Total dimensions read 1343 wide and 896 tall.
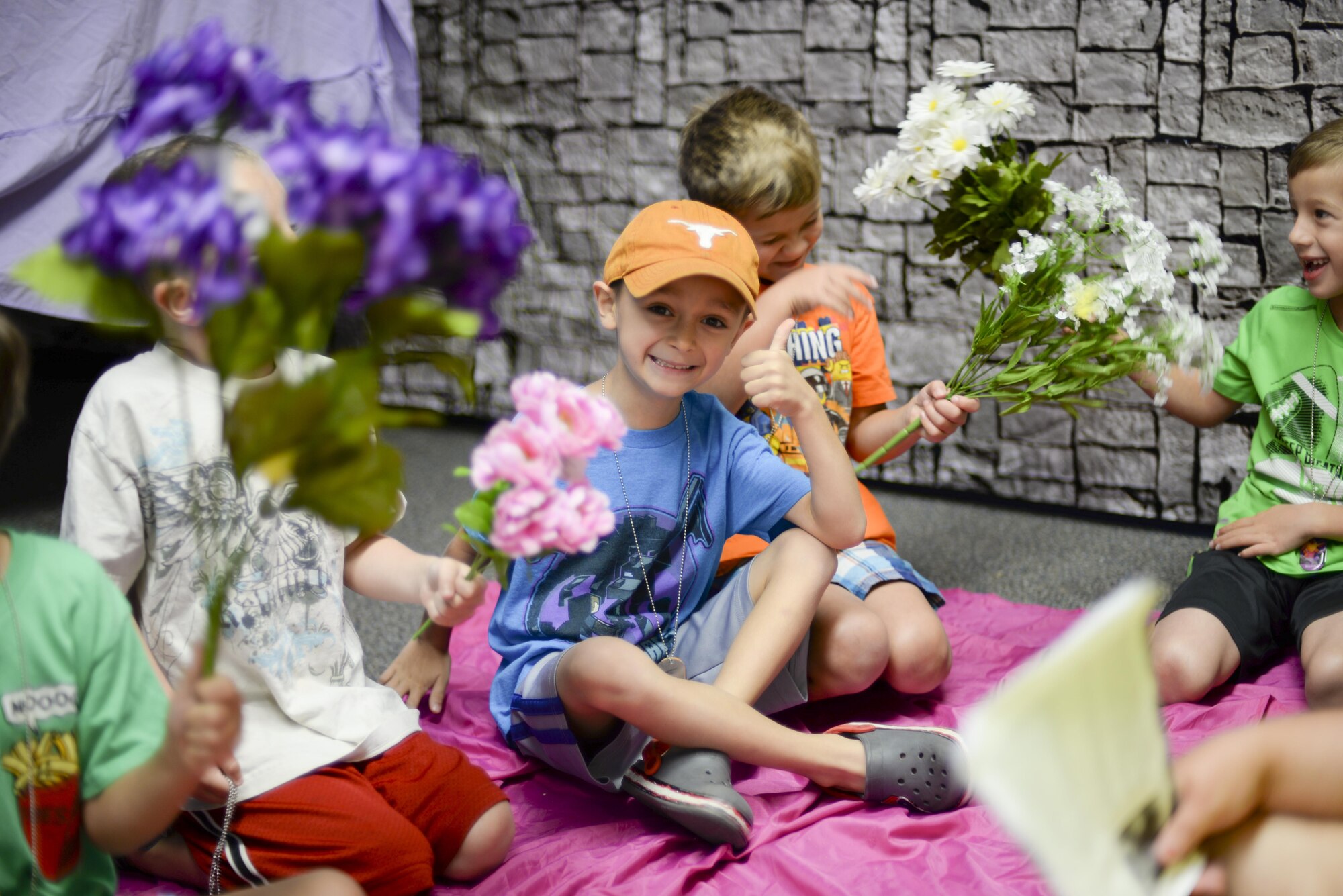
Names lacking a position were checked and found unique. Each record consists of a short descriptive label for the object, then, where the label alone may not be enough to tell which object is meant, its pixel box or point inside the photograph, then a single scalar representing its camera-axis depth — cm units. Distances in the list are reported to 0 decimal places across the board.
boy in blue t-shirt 116
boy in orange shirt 140
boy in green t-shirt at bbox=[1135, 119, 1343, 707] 145
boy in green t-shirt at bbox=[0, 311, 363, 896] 76
